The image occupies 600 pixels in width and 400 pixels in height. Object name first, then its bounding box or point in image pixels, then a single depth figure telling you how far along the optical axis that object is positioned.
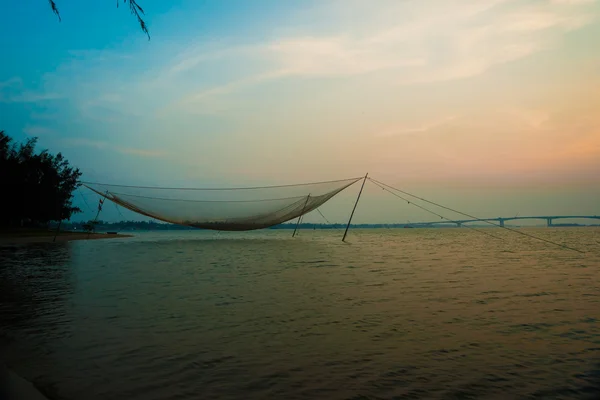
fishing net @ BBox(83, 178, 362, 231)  20.84
